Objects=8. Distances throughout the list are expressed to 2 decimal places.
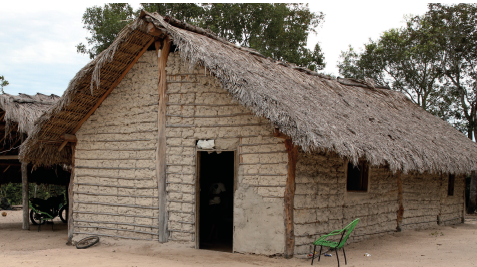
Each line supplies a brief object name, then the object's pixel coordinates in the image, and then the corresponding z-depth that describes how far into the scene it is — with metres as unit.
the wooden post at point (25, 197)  10.68
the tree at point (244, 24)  19.38
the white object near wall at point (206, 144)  7.09
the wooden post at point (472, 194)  17.30
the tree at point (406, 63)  18.17
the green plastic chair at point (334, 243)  5.82
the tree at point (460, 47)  17.11
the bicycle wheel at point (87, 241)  7.85
